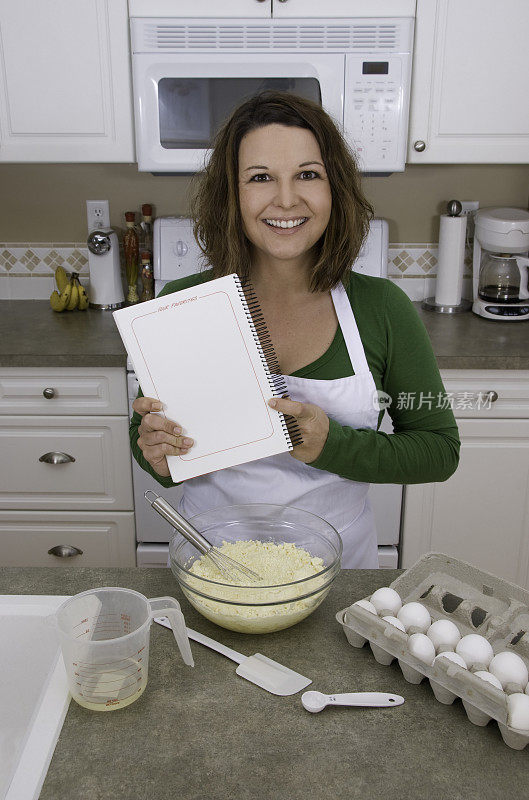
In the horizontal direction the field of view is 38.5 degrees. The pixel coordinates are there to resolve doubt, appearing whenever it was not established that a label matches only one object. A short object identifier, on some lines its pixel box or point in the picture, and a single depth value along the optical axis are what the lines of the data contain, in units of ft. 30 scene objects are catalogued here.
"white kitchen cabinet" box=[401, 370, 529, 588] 7.04
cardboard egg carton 2.63
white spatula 2.86
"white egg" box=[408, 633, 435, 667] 2.80
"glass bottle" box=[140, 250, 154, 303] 8.38
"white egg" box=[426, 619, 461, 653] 2.85
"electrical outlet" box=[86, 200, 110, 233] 8.68
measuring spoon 2.73
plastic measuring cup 2.74
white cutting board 2.82
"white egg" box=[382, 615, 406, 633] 2.93
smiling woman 4.10
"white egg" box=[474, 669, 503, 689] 2.63
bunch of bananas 8.31
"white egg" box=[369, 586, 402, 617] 3.04
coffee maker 7.74
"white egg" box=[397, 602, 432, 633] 2.94
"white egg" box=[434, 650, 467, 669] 2.73
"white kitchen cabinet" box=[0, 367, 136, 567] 7.16
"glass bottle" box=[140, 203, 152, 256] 8.48
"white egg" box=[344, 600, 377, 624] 3.03
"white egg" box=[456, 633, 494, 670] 2.75
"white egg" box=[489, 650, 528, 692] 2.65
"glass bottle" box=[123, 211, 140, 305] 8.36
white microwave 6.98
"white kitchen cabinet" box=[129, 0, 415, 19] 6.93
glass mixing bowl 3.02
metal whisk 3.21
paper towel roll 8.17
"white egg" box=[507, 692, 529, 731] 2.49
